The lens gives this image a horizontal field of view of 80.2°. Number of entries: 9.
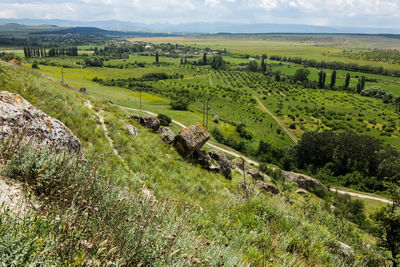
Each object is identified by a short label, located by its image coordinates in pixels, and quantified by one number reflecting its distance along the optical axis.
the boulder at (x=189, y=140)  17.80
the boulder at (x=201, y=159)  18.28
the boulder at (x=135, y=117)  22.44
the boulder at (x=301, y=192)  30.43
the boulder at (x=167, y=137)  19.14
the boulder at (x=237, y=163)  26.10
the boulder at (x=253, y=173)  23.39
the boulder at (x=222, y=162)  20.45
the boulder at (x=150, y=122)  22.05
